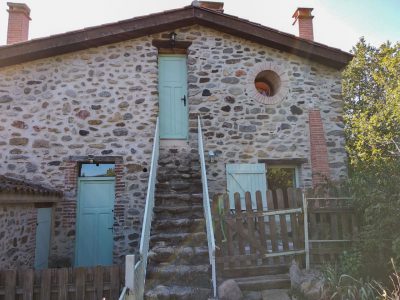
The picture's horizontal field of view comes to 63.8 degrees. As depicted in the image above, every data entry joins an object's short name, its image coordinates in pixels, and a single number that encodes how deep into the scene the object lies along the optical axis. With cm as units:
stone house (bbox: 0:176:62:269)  513
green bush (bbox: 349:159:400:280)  434
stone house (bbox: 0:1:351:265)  728
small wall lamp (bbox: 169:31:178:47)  796
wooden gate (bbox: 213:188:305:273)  494
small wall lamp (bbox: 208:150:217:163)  760
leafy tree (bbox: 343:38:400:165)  1291
